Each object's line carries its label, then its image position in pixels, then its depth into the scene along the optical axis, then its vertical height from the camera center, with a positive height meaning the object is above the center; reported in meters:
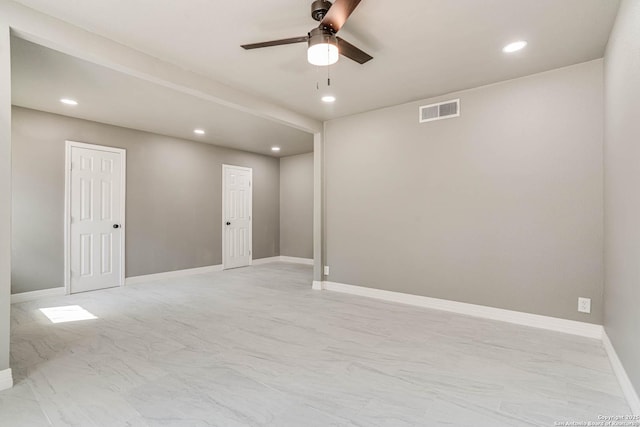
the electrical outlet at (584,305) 3.15 -0.92
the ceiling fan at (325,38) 1.98 +1.25
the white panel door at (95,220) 4.91 -0.08
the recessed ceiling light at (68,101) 4.12 +1.51
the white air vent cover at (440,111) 3.96 +1.34
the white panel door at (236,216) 7.08 -0.04
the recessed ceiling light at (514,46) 2.82 +1.53
